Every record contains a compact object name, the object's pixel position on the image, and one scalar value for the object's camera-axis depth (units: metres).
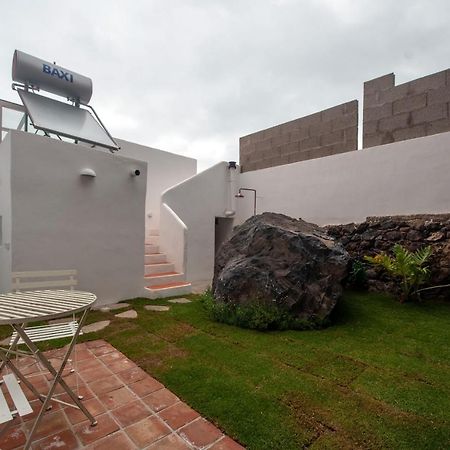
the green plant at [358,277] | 6.52
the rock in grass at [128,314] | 4.84
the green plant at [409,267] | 5.30
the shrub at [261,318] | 4.35
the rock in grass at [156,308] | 5.34
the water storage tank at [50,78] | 6.20
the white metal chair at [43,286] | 2.62
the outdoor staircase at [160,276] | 6.35
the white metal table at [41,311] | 1.81
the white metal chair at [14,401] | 1.66
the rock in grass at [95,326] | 4.21
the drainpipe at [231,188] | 10.03
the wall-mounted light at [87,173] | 5.26
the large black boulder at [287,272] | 4.60
